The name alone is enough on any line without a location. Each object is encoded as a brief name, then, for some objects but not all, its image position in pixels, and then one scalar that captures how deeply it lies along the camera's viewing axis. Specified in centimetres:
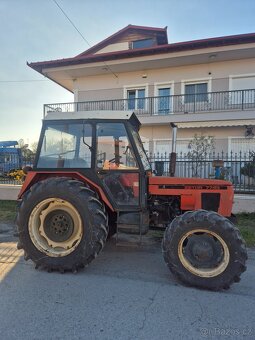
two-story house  1483
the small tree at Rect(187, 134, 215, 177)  1538
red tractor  413
